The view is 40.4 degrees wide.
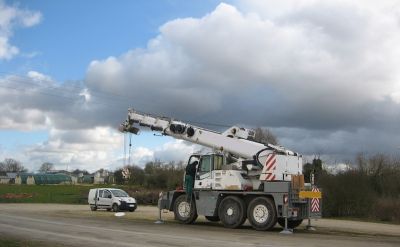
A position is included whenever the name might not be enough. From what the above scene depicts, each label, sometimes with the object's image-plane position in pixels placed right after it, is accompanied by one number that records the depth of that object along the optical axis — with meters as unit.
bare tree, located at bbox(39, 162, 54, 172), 194.38
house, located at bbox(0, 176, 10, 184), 165.99
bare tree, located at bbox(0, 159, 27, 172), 197.88
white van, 36.88
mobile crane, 20.50
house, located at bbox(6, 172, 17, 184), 166.52
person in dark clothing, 23.28
